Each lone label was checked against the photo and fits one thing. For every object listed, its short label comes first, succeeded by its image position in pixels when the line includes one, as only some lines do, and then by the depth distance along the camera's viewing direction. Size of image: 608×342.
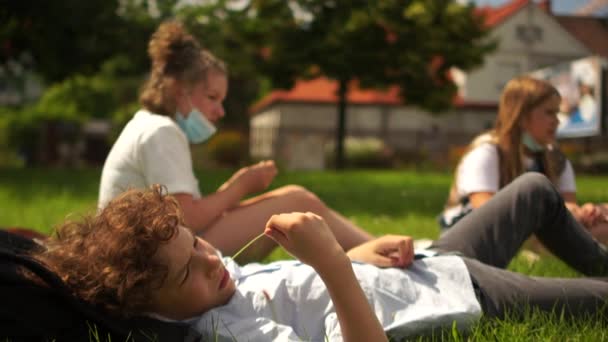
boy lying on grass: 1.71
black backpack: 1.84
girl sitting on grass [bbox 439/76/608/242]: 3.60
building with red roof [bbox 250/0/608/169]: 31.78
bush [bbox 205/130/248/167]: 22.47
